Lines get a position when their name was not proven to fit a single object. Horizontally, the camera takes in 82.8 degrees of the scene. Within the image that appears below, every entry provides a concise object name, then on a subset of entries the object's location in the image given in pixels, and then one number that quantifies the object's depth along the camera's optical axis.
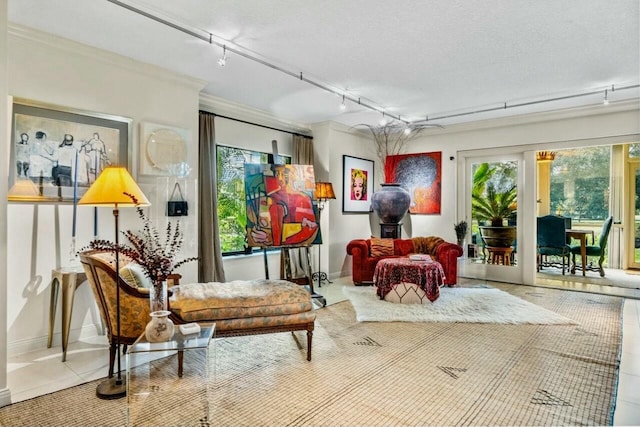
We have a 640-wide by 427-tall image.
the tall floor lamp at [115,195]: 2.43
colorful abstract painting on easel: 4.04
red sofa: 5.58
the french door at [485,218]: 5.97
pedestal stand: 6.32
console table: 2.91
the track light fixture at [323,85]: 2.85
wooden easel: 4.40
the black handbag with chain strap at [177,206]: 3.99
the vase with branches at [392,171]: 6.21
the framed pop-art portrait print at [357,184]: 6.56
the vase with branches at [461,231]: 6.20
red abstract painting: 6.70
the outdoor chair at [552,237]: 6.42
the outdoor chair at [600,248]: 6.30
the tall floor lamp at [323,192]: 5.57
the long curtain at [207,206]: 4.52
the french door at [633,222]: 6.55
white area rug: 3.96
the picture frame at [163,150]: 3.76
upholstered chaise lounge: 2.53
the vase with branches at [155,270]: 2.28
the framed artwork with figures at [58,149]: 3.01
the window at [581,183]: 7.25
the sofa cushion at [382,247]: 5.89
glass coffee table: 2.10
